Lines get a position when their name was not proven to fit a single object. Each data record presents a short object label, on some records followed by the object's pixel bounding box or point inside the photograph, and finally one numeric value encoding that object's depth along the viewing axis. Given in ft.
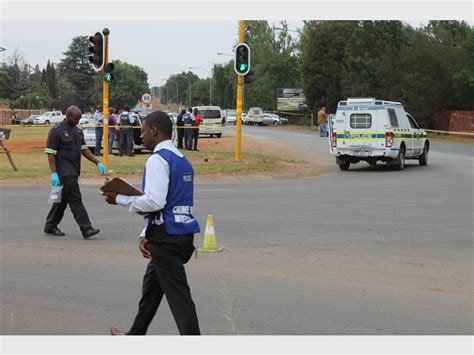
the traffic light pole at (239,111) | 76.38
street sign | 141.69
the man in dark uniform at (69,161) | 32.89
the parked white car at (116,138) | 93.15
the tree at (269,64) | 306.76
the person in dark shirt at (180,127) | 101.34
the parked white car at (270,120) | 255.06
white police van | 77.61
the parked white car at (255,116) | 251.39
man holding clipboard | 16.22
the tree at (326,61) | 209.56
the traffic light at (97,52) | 62.44
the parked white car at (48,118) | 256.73
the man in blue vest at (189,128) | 98.32
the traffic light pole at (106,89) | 62.13
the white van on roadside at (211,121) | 146.61
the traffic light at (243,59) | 75.36
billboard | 276.41
